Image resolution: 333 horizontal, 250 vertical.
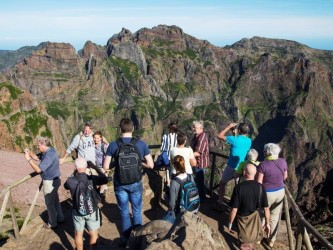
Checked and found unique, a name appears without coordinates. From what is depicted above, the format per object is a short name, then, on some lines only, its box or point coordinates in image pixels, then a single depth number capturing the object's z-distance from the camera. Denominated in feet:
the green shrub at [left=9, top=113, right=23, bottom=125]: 280.51
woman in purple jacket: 33.22
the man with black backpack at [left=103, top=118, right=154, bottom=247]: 31.04
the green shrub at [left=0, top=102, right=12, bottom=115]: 275.75
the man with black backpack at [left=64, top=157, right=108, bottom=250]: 29.94
